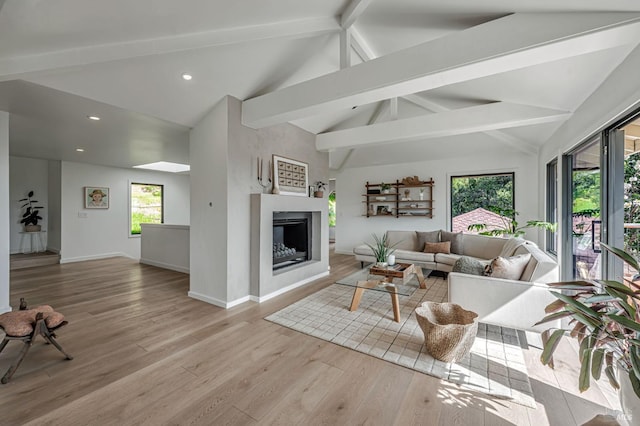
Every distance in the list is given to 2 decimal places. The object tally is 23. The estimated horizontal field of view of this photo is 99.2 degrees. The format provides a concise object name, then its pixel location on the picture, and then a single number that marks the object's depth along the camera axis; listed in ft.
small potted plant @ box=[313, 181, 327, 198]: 16.34
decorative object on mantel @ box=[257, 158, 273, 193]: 12.92
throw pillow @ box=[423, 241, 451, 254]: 16.92
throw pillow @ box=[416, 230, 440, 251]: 18.07
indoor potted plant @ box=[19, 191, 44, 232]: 20.68
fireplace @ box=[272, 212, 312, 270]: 14.38
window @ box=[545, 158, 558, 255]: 14.35
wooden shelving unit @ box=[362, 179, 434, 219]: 20.83
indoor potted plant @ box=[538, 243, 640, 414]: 3.74
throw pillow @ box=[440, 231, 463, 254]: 16.94
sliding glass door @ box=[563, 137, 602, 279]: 9.04
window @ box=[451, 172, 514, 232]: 18.42
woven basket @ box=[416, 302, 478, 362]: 7.11
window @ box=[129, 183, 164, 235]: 25.36
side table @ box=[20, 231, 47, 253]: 20.93
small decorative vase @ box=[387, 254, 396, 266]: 12.25
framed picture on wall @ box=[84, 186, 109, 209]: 22.09
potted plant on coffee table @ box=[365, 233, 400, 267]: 12.00
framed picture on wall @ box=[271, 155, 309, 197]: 13.69
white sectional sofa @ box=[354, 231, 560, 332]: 8.13
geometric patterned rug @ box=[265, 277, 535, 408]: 6.59
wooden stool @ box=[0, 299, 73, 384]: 6.71
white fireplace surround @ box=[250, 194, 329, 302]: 12.22
